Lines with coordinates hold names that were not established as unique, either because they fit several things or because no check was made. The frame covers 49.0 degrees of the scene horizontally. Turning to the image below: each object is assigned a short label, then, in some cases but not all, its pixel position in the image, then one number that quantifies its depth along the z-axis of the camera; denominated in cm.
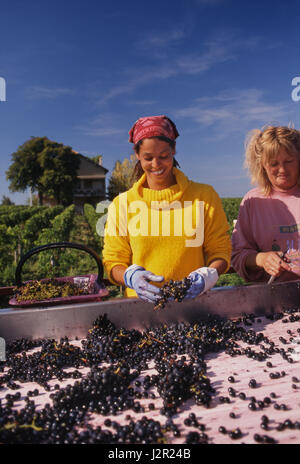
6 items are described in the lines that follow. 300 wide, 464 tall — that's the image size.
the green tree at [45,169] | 6316
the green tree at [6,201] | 11744
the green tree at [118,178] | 6057
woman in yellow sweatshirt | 293
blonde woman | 290
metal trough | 223
